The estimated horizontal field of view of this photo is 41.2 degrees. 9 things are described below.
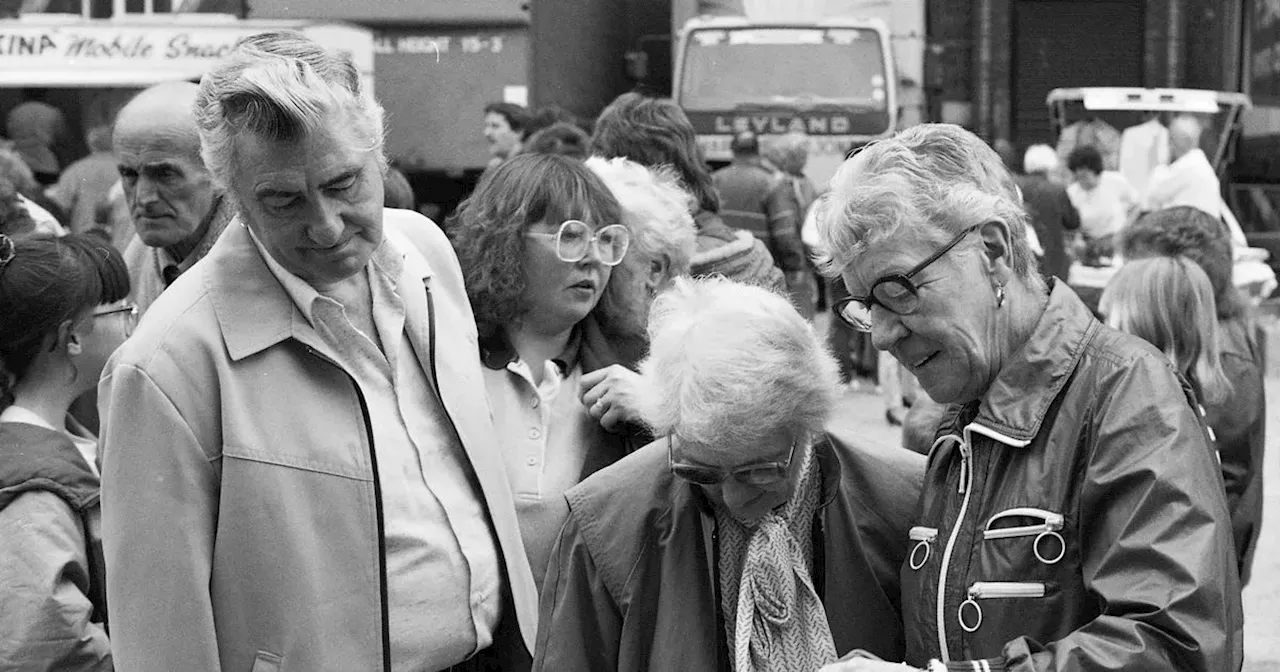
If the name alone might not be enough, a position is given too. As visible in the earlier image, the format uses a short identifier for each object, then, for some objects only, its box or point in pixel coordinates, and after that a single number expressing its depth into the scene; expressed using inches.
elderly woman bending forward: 96.4
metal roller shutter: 868.0
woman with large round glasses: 128.0
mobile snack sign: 441.7
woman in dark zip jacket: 80.1
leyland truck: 519.8
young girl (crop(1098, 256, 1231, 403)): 176.9
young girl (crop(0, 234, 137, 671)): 116.6
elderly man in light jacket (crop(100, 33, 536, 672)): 96.1
